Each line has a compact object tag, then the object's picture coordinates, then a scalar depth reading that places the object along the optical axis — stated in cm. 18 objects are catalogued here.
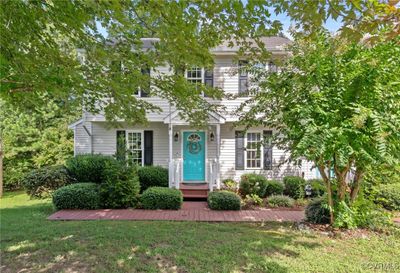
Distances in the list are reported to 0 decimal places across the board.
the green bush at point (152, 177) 1074
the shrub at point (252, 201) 922
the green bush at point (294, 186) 1043
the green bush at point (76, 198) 824
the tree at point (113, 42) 294
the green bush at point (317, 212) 623
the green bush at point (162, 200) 843
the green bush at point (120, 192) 853
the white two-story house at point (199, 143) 1140
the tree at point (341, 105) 449
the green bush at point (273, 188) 1059
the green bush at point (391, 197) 851
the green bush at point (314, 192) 992
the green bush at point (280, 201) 912
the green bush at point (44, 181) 970
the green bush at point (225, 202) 839
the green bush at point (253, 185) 1037
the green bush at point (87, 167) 994
